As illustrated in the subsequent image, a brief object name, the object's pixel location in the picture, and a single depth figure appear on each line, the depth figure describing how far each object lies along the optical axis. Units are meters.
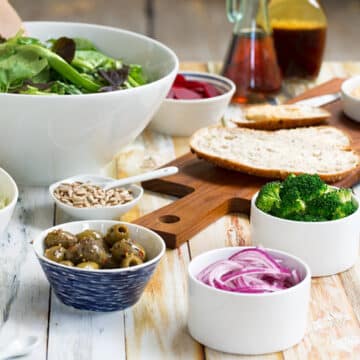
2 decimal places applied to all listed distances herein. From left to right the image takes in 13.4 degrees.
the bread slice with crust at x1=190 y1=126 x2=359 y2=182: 1.59
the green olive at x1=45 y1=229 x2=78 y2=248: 1.35
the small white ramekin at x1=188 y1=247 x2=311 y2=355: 1.27
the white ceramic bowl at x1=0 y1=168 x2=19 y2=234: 1.37
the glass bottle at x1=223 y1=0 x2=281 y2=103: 1.91
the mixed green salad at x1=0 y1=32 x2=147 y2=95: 1.58
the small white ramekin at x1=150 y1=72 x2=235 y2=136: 1.75
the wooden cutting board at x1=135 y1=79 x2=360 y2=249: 1.49
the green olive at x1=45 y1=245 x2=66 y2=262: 1.33
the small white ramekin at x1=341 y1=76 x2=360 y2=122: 1.78
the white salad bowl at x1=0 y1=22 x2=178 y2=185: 1.52
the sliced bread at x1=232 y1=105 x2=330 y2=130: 1.75
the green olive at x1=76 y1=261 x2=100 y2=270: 1.32
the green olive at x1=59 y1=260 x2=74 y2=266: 1.32
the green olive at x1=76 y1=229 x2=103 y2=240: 1.36
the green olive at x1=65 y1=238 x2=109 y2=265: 1.33
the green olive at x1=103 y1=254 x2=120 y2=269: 1.34
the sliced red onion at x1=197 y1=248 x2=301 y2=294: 1.29
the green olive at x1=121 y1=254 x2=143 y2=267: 1.32
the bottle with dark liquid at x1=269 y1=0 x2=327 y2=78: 1.97
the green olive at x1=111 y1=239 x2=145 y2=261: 1.33
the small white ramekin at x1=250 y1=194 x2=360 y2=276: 1.40
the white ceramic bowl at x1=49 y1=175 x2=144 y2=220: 1.50
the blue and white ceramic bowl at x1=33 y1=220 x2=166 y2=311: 1.30
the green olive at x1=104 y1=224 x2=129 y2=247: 1.37
